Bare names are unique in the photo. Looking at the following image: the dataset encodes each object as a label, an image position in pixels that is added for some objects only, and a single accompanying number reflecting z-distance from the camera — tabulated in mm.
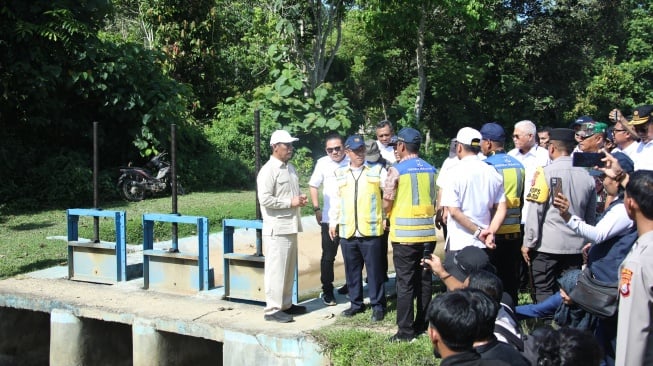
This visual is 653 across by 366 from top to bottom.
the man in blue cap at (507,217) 5768
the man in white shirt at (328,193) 6707
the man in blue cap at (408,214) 5562
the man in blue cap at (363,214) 6109
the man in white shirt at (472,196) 5285
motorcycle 13773
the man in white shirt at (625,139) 5824
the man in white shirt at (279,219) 6145
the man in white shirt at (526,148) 6379
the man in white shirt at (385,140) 7133
